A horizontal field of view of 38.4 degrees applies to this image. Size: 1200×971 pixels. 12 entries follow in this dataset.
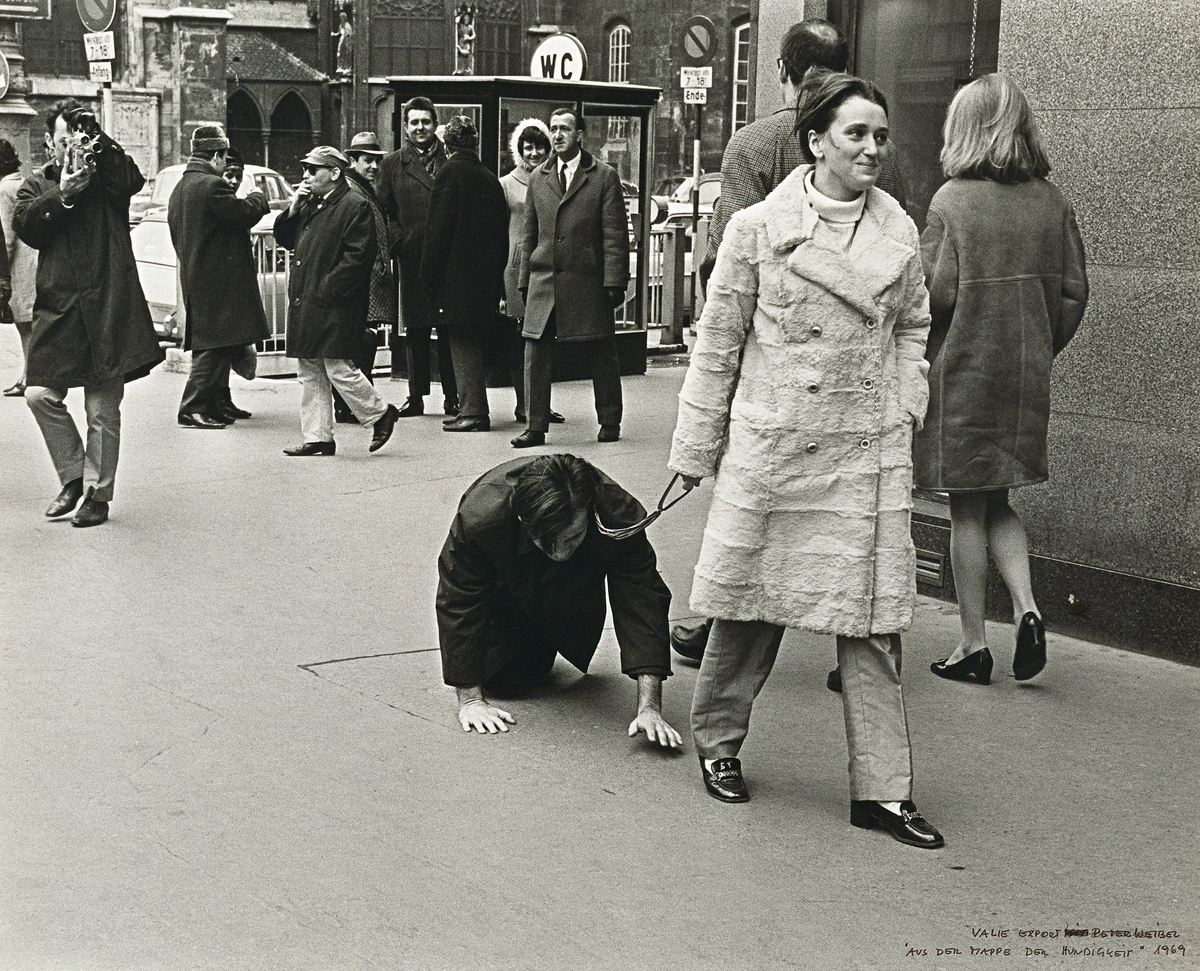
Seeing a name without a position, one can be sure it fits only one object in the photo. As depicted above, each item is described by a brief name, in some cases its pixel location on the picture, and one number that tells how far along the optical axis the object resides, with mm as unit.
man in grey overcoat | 11492
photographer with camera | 8633
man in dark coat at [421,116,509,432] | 12062
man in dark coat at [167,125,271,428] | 12016
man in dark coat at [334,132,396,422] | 12102
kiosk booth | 14328
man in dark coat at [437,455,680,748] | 5223
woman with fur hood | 13117
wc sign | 18781
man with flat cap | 10836
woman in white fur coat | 4641
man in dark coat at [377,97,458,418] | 12875
